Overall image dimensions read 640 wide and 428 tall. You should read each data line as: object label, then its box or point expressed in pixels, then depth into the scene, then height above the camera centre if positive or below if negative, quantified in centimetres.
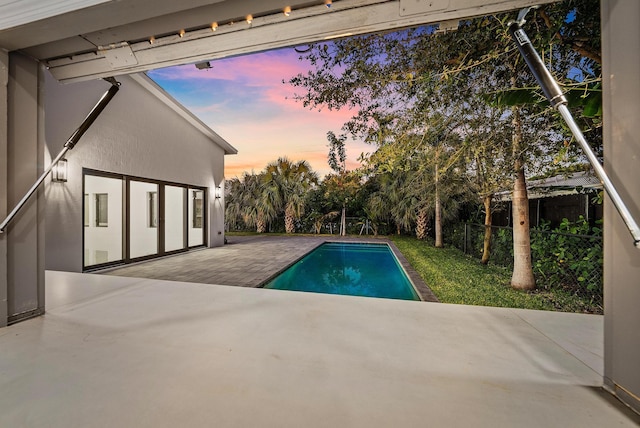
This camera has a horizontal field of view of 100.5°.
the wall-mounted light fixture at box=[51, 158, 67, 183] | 522 +88
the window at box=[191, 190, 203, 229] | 982 +25
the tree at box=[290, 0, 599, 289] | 394 +228
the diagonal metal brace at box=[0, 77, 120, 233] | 198 +70
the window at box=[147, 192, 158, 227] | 810 +23
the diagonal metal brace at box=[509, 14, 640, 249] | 110 +57
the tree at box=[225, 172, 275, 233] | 1512 +79
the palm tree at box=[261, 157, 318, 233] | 1481 +170
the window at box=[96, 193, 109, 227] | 699 +17
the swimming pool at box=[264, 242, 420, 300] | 625 -172
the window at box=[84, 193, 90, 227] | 651 +13
